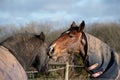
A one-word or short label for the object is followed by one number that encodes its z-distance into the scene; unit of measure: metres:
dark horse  5.38
